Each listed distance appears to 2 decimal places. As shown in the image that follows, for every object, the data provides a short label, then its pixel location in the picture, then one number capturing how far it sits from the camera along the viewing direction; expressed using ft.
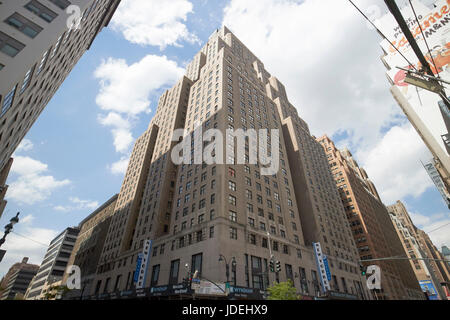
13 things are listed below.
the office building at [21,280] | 514.27
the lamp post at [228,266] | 108.95
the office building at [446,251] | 458.50
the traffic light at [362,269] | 77.39
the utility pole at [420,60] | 20.36
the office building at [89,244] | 224.12
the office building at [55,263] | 319.27
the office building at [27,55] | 72.49
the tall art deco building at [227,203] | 127.95
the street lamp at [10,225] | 52.36
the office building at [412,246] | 327.92
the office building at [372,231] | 259.19
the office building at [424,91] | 154.20
